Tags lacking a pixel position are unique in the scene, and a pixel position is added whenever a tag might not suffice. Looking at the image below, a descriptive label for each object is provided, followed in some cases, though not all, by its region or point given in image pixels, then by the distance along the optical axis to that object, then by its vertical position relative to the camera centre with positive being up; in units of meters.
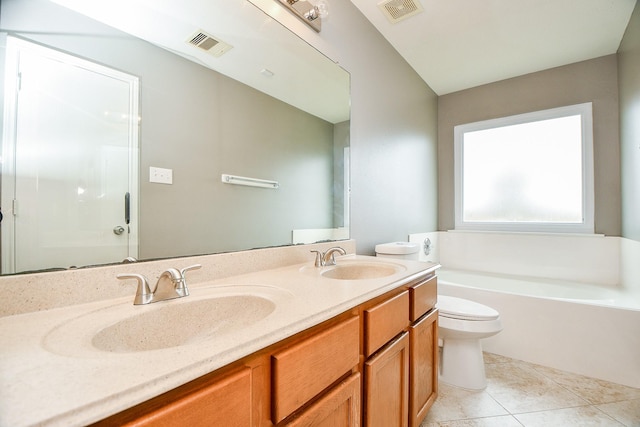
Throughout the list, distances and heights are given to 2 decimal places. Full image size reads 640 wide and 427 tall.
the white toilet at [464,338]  1.64 -0.75
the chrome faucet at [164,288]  0.76 -0.20
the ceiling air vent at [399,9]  1.82 +1.41
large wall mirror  0.72 +0.30
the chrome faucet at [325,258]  1.35 -0.20
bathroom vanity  0.39 -0.27
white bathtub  1.72 -0.76
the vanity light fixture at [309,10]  1.42 +1.09
